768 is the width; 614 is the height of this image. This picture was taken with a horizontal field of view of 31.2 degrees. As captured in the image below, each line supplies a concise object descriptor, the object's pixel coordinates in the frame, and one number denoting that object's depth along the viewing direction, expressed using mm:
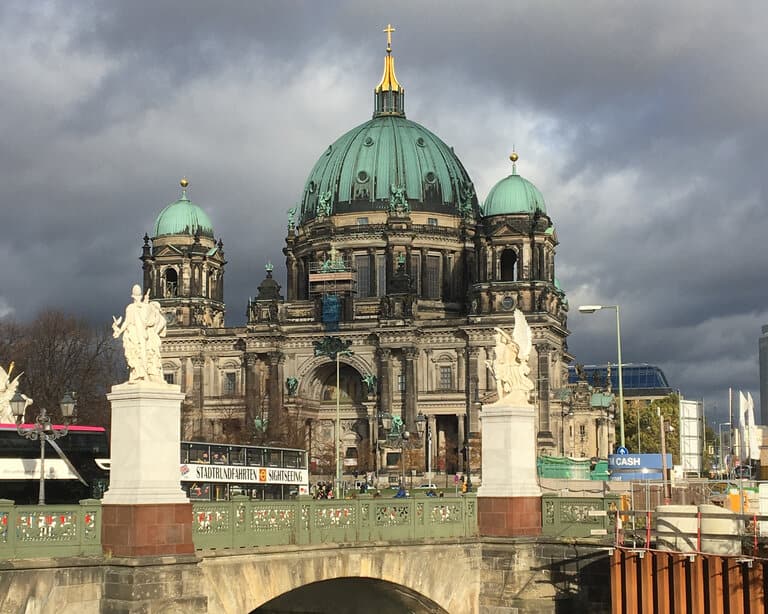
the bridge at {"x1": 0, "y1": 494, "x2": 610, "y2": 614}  29609
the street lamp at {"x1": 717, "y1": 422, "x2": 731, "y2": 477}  123106
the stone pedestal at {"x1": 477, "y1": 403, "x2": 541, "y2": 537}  39531
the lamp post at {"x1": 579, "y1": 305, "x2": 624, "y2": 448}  57188
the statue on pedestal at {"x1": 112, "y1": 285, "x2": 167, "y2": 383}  31594
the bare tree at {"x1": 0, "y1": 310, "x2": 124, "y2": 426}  95625
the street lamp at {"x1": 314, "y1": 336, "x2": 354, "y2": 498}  127250
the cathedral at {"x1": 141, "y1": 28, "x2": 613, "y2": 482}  123188
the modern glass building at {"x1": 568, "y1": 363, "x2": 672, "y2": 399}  139975
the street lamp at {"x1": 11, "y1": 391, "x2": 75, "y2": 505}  38062
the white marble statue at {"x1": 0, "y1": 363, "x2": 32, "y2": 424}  47331
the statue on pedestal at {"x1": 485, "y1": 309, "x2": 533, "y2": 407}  40000
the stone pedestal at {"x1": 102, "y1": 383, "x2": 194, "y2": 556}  30562
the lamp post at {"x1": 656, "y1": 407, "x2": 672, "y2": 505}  44688
